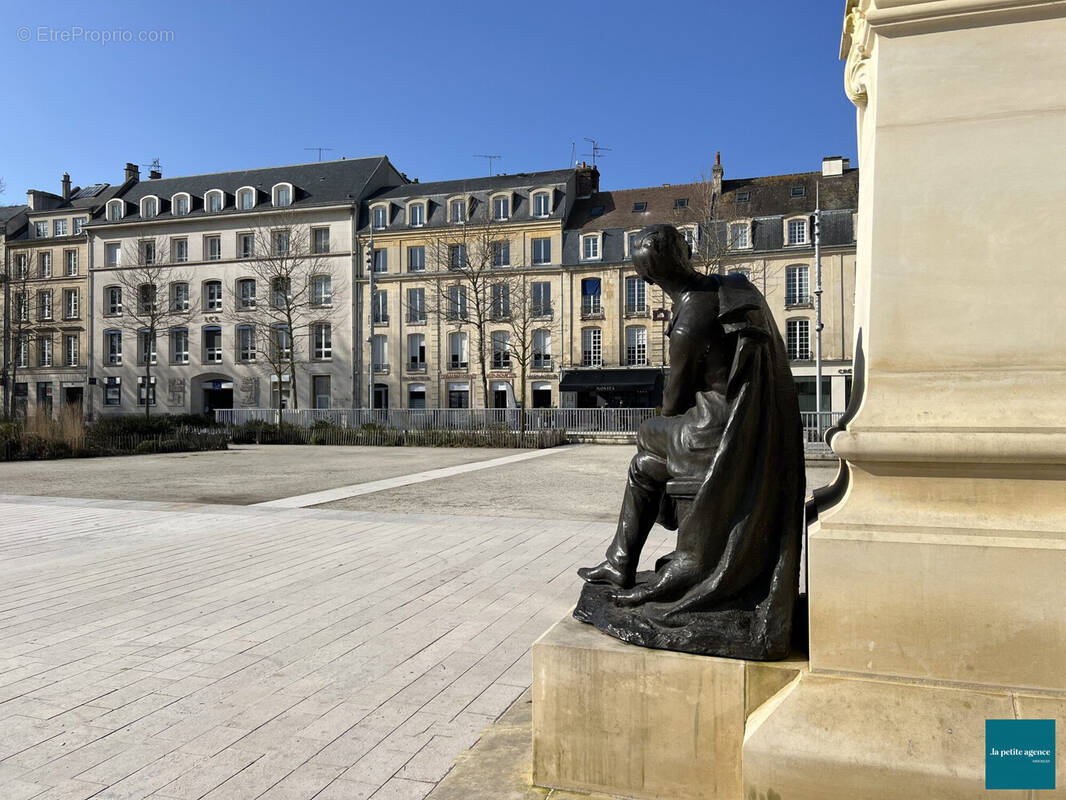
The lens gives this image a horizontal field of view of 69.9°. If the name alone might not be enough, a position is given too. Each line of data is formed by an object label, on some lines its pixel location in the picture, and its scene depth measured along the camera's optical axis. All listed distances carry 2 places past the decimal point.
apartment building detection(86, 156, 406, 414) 48.03
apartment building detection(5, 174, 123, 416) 52.69
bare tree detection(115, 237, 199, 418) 49.31
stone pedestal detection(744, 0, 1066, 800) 2.31
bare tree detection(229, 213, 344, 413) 47.53
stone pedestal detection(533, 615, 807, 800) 2.54
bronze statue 2.67
